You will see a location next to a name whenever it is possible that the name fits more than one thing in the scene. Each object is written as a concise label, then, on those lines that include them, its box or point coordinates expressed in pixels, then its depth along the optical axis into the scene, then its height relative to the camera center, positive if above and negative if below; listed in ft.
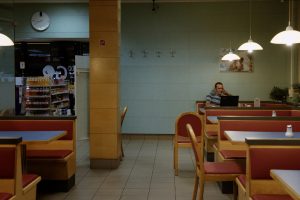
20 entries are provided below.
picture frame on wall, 33.99 +1.93
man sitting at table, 29.73 -0.69
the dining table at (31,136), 14.31 -2.02
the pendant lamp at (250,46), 23.67 +2.46
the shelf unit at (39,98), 31.45 -0.97
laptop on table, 26.71 -1.04
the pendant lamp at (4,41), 17.20 +2.10
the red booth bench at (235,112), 22.44 -1.62
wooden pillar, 22.61 +0.12
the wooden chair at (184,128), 21.21 -2.45
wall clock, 34.65 +6.01
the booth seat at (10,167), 12.06 -2.59
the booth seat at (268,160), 11.03 -2.20
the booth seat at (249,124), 17.03 -1.79
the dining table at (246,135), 13.51 -1.92
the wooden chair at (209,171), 13.94 -3.23
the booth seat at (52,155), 17.72 -3.23
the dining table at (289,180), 7.40 -2.07
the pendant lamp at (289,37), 17.44 +2.26
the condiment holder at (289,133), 14.48 -1.84
